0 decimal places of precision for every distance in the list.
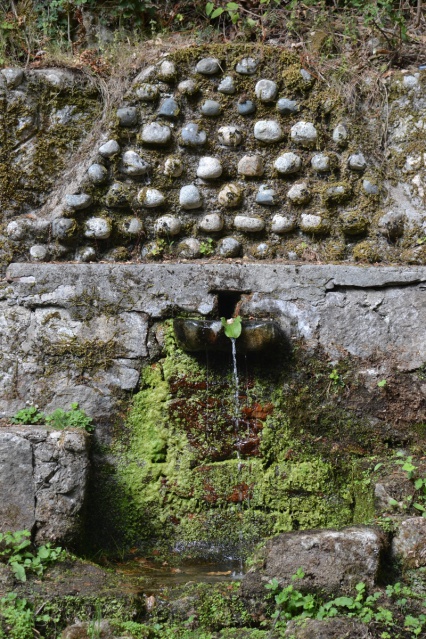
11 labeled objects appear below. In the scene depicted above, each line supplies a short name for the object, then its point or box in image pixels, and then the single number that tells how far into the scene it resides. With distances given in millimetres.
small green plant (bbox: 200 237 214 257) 4809
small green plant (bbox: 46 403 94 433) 4223
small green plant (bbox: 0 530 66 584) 3639
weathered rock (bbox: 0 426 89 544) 3797
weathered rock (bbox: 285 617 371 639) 3105
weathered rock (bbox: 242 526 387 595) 3396
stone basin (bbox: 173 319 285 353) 4184
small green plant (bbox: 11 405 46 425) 4285
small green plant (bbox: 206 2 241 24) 5279
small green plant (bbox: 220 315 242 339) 4188
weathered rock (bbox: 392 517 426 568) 3578
